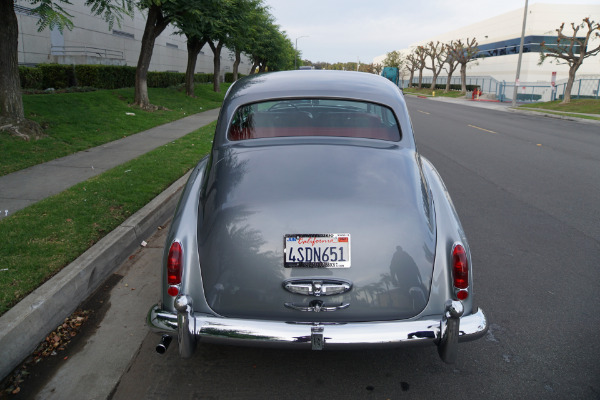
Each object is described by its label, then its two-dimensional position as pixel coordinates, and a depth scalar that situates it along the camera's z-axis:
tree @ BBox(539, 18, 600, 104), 32.01
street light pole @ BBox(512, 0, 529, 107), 33.26
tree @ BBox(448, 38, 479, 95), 54.75
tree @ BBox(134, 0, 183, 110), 16.47
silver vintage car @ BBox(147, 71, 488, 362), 2.55
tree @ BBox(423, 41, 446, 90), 64.64
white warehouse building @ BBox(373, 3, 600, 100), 53.69
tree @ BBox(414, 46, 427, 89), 69.04
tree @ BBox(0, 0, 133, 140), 9.50
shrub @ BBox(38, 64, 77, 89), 18.84
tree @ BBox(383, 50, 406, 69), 84.31
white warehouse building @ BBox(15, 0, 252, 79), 22.56
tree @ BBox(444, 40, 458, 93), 58.97
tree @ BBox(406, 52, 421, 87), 74.29
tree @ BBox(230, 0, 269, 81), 24.11
